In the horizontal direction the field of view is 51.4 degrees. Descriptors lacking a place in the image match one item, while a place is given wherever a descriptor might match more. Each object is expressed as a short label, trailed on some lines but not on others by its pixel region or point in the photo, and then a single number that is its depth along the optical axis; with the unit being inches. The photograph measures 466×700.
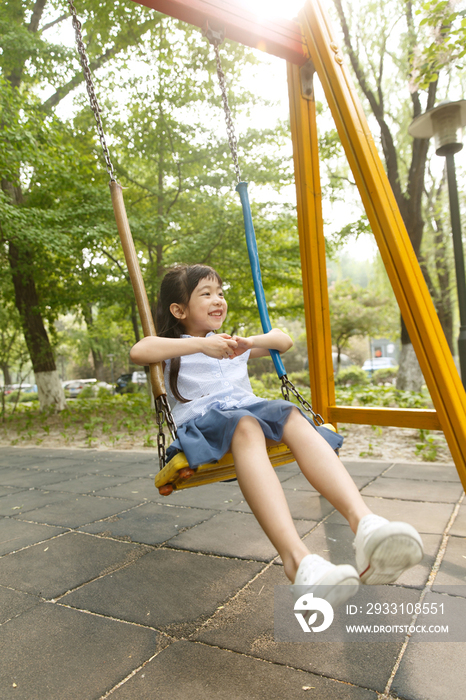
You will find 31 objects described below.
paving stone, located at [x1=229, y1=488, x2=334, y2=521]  107.0
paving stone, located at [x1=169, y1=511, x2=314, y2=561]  89.1
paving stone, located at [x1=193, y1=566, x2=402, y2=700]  53.8
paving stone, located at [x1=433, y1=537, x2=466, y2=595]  72.1
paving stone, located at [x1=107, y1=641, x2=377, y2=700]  50.7
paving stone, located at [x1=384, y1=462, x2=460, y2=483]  137.7
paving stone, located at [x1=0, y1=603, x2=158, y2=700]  53.8
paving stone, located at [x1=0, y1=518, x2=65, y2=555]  99.9
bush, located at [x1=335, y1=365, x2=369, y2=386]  592.0
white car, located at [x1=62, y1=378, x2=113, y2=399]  1012.5
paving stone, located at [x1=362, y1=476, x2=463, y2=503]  116.5
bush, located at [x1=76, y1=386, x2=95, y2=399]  572.7
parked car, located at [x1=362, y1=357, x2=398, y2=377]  1287.4
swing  63.9
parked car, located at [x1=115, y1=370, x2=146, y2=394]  1015.0
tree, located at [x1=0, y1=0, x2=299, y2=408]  291.0
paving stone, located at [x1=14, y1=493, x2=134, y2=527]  115.0
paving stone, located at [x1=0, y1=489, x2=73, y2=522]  126.7
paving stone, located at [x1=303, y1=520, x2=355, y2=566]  83.7
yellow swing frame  70.7
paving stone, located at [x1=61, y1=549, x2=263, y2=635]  68.1
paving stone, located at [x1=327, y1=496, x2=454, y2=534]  96.5
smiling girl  48.1
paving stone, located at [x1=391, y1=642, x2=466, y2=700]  49.8
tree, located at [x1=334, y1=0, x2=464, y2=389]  318.3
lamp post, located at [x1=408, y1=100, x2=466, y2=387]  173.9
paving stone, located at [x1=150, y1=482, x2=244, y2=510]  124.1
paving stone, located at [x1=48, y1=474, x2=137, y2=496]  144.6
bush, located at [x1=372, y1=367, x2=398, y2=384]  730.6
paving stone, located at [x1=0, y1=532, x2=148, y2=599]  80.4
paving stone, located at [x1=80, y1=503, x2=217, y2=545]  101.4
